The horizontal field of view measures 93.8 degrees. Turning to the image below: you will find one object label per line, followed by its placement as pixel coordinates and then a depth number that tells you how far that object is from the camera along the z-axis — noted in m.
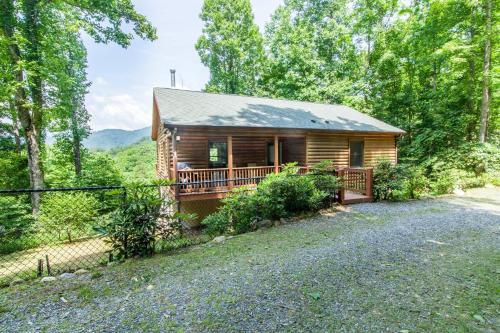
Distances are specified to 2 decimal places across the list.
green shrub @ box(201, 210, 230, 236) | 5.87
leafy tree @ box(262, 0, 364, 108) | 20.59
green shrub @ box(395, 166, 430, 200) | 8.52
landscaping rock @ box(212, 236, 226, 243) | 5.19
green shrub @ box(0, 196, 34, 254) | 9.35
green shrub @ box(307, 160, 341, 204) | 7.39
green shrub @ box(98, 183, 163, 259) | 4.16
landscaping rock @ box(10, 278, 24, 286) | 3.48
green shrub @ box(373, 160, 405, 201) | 8.33
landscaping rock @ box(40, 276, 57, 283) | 3.54
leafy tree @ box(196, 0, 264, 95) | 21.08
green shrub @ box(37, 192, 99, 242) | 9.29
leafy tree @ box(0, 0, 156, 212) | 10.11
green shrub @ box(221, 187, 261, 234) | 6.00
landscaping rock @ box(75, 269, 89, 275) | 3.83
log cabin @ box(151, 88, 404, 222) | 8.63
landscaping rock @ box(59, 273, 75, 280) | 3.66
